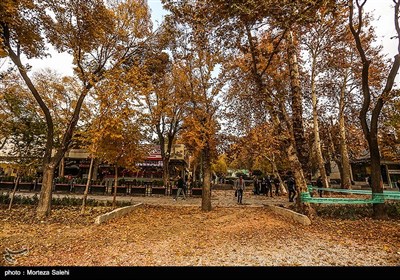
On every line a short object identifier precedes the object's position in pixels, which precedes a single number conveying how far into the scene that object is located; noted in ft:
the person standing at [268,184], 65.70
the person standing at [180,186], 53.06
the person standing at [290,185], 49.34
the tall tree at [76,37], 31.09
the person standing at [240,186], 48.26
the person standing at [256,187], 69.48
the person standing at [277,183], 69.66
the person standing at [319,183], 56.97
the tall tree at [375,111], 28.19
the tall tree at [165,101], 42.04
